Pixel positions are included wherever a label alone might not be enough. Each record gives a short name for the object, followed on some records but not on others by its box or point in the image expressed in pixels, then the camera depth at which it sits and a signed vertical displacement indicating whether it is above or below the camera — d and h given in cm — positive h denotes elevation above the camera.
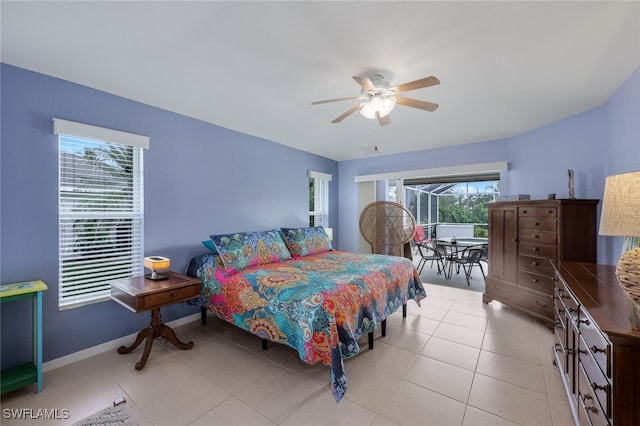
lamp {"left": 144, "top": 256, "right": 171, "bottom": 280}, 254 -51
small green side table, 184 -97
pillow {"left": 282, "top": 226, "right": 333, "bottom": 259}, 374 -42
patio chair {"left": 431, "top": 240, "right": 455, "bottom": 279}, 510 -82
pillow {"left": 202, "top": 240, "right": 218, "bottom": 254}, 324 -41
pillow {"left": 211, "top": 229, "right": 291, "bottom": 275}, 292 -44
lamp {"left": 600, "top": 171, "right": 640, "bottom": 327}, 100 -3
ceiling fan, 214 +93
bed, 199 -72
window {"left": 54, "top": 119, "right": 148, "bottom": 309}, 236 +1
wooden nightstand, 220 -74
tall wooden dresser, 283 -37
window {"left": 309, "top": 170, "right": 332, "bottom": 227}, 522 +26
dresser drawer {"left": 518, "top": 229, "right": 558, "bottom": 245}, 292 -27
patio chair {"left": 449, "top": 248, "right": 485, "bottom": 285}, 486 -83
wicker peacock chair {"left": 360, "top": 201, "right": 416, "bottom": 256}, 489 -27
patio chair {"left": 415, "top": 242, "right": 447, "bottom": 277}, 521 -88
